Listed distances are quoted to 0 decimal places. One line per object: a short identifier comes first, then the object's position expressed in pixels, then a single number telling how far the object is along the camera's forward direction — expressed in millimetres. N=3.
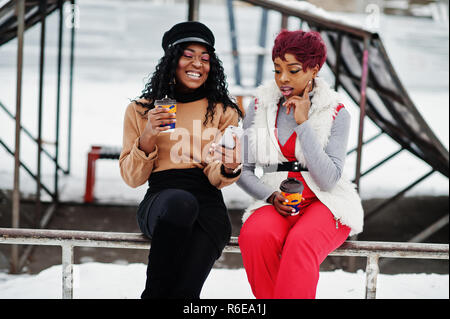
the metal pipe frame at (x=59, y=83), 5719
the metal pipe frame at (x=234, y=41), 9725
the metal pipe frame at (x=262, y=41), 9914
